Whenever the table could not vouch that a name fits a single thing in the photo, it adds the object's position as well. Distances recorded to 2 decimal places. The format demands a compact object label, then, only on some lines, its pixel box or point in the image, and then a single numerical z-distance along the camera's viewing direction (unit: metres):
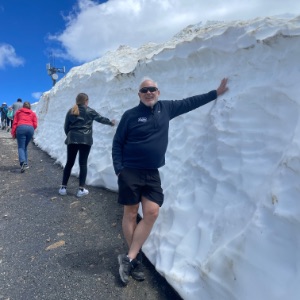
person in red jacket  8.09
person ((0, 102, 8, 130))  18.52
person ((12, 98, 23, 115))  14.22
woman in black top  5.66
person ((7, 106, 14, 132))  17.70
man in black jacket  3.46
